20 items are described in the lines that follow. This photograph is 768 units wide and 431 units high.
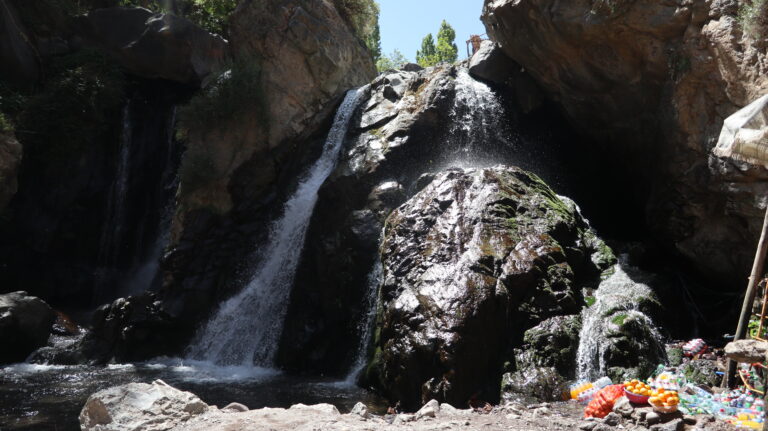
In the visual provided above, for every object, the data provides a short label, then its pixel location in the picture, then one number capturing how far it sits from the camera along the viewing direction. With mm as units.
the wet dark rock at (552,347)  7914
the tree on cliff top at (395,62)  32784
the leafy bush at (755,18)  7844
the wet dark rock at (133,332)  12641
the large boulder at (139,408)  5738
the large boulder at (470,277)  8008
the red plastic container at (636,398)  5773
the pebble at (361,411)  6064
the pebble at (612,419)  5605
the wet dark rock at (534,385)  7598
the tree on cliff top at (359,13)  18719
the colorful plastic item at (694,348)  8180
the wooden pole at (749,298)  6742
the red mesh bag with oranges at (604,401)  6109
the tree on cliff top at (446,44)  47750
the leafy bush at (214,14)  21344
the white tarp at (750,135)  5816
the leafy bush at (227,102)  15312
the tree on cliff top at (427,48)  53500
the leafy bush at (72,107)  16141
